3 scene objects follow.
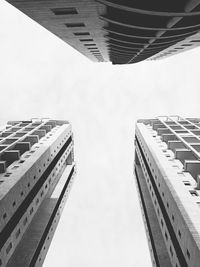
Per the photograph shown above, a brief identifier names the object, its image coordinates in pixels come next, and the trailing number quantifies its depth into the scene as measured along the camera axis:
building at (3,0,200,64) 17.58
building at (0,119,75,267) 33.41
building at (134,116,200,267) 26.95
